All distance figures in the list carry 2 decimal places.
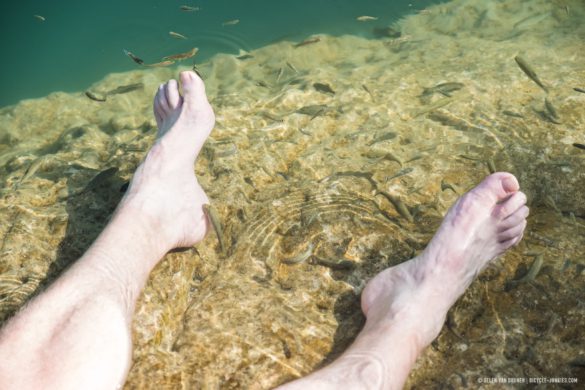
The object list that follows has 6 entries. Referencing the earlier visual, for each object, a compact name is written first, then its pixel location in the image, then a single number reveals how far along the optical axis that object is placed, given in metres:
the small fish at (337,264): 2.60
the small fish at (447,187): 3.17
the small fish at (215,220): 2.81
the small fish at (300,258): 2.64
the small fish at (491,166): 3.20
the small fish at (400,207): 2.94
